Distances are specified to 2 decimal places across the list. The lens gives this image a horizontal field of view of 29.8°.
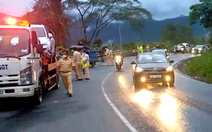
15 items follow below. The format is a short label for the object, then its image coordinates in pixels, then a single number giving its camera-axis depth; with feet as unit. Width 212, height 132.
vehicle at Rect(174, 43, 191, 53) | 234.17
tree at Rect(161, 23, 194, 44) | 347.36
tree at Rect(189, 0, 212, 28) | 105.19
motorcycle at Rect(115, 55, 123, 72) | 97.04
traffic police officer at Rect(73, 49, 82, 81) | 74.90
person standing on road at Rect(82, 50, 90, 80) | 75.25
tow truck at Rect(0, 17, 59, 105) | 37.29
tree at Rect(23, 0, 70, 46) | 128.98
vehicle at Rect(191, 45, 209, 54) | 189.62
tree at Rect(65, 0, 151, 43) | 200.95
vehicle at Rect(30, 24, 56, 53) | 53.52
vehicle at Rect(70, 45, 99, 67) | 118.73
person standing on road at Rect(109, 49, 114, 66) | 129.31
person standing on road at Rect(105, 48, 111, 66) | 126.74
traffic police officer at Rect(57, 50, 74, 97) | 48.21
